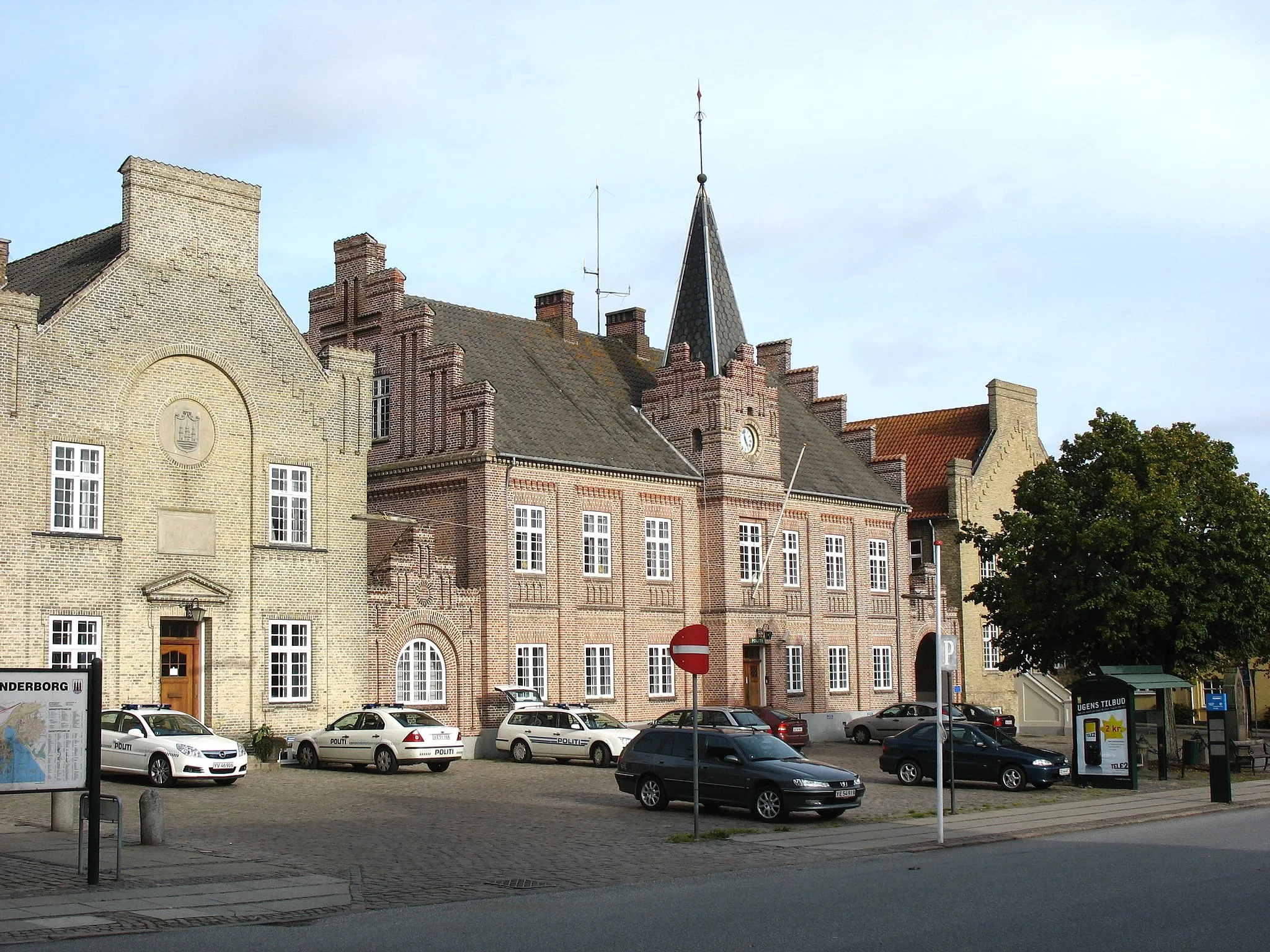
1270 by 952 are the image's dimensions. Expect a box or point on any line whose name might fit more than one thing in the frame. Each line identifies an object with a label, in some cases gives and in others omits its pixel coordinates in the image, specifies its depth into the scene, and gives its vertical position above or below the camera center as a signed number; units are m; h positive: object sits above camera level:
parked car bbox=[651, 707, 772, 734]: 33.88 -2.63
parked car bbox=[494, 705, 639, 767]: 35.12 -3.06
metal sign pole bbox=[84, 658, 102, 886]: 15.82 -1.72
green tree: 35.28 +1.13
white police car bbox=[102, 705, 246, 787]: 27.39 -2.53
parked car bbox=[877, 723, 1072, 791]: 30.48 -3.31
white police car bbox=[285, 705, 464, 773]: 31.81 -2.86
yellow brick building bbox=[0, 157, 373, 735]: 30.16 +3.21
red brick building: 38.66 +2.74
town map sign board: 15.91 -1.24
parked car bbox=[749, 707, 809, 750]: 38.56 -3.18
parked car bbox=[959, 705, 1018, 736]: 46.09 -3.58
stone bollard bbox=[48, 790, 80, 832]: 20.72 -2.84
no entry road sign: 21.48 -0.61
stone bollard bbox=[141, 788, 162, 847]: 19.31 -2.70
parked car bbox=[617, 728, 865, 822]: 23.56 -2.81
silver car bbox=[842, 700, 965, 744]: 45.72 -3.73
